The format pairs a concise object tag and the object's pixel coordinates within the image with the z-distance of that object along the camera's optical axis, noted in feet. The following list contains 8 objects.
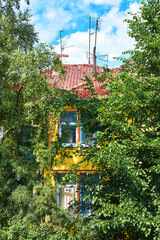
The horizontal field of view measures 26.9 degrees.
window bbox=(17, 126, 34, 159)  40.37
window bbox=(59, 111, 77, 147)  36.67
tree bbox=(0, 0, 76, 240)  33.35
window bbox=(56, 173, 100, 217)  28.71
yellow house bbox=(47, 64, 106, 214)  37.12
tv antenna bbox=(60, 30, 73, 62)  55.24
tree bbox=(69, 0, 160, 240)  25.07
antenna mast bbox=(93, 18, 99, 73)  55.85
